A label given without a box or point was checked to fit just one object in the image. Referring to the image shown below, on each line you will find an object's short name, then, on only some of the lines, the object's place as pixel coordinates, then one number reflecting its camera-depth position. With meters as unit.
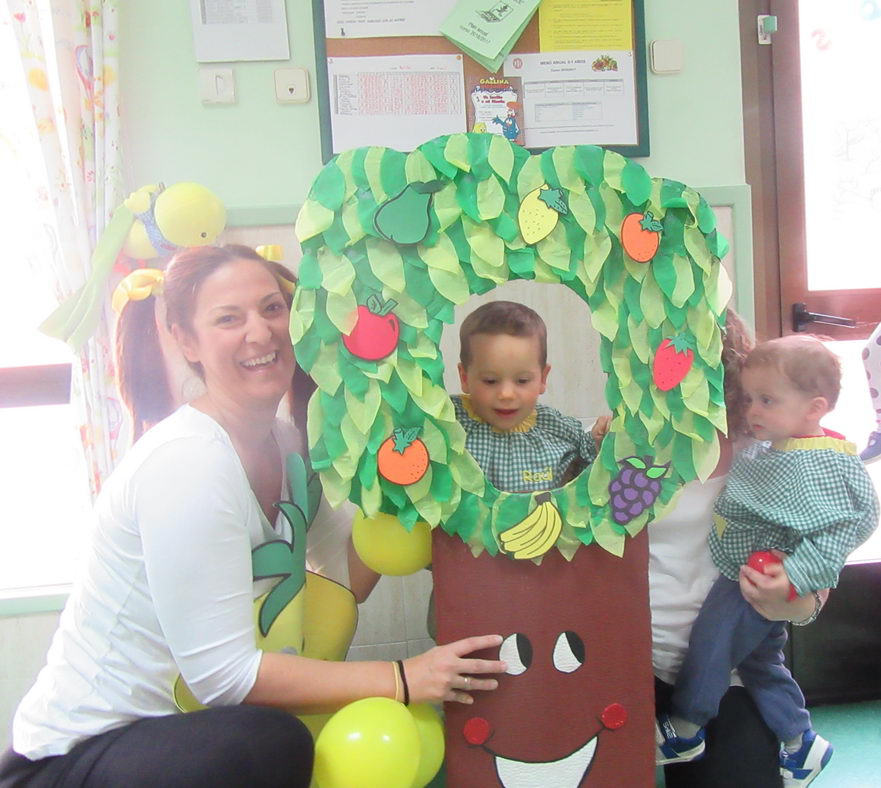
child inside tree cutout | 1.10
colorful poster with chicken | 1.64
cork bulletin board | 1.61
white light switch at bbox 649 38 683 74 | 1.68
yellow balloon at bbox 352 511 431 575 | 1.06
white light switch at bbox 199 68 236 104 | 1.59
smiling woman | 0.96
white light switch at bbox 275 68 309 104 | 1.60
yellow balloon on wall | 1.39
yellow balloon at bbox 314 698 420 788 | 0.94
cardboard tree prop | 0.96
